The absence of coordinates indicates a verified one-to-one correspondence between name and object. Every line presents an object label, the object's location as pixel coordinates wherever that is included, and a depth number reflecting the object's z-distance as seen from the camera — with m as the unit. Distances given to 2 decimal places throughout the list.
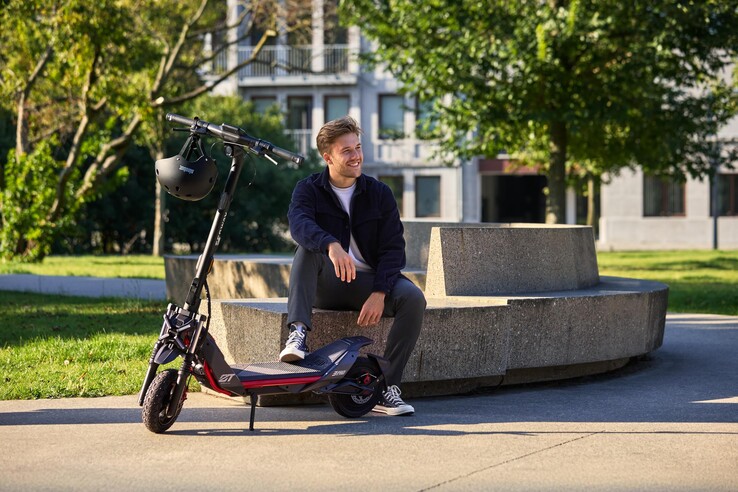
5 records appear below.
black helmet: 6.24
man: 7.00
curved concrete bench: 7.42
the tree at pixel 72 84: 20.72
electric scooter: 6.26
